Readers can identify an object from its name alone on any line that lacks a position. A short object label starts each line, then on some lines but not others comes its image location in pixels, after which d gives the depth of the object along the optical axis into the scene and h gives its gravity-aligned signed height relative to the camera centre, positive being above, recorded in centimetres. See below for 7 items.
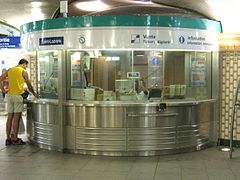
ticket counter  670 -29
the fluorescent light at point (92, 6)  785 +127
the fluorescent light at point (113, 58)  687 +18
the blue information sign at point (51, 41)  696 +49
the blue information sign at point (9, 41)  1136 +79
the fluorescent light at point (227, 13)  702 +101
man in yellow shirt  771 -55
